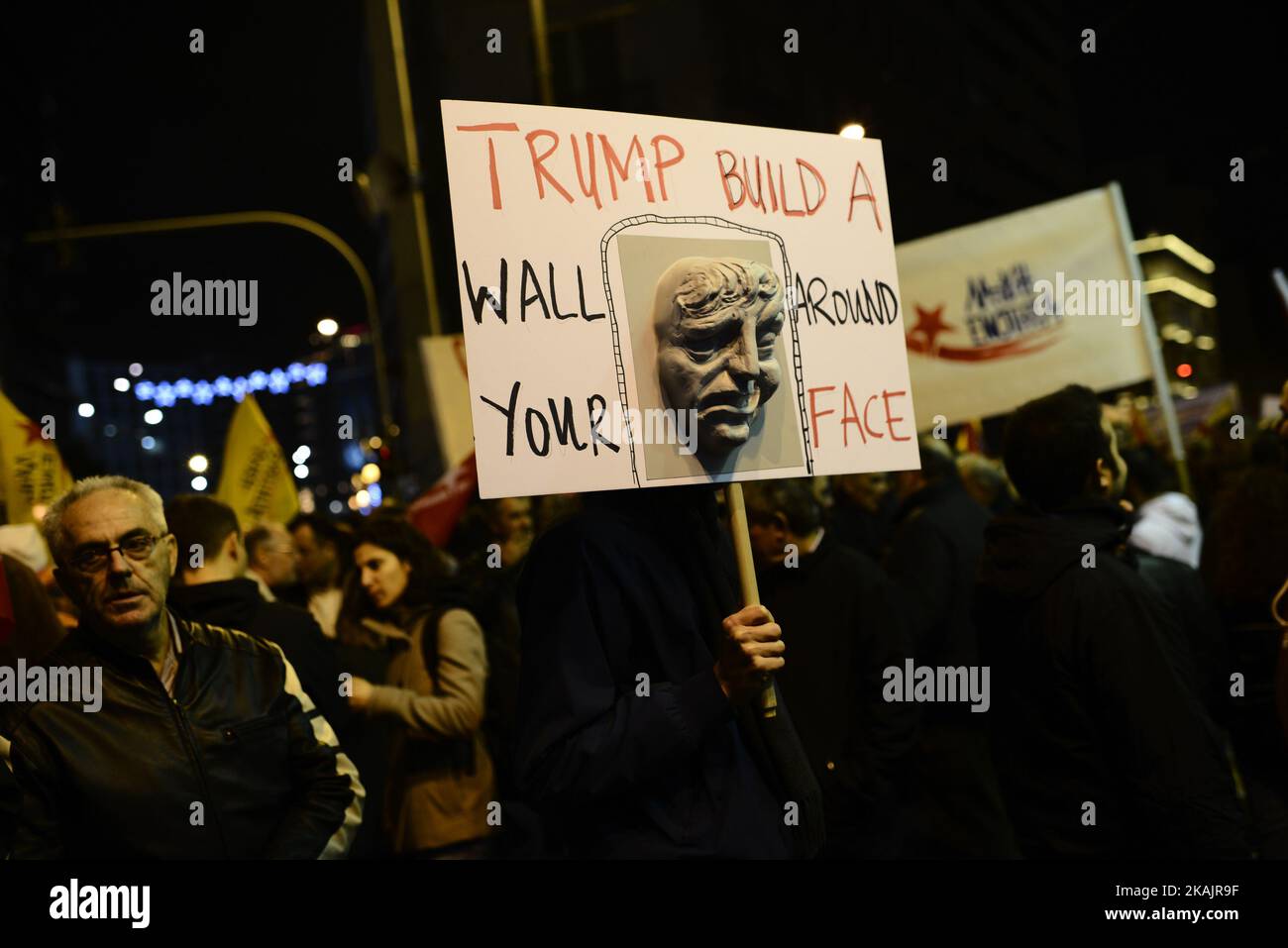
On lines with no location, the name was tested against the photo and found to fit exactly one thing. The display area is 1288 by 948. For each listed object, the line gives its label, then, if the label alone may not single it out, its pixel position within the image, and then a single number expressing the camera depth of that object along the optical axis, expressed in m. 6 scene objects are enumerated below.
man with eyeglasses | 3.07
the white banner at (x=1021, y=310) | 7.30
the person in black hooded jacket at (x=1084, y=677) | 3.30
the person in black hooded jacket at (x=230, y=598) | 4.54
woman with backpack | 5.29
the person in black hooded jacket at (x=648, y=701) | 2.75
